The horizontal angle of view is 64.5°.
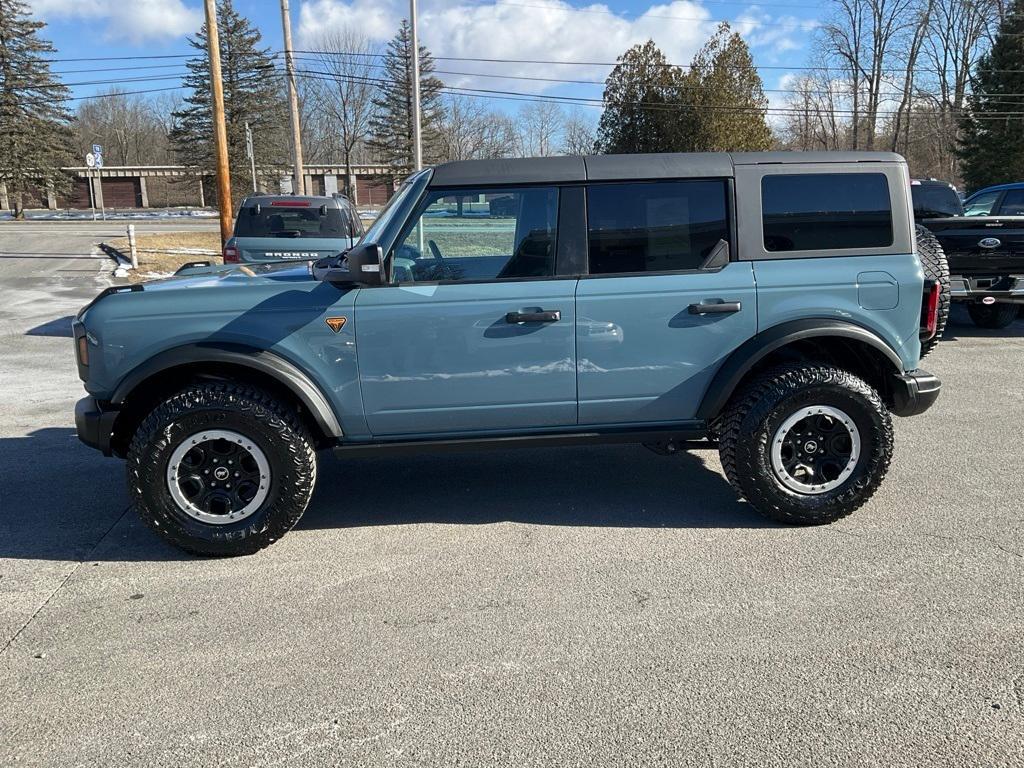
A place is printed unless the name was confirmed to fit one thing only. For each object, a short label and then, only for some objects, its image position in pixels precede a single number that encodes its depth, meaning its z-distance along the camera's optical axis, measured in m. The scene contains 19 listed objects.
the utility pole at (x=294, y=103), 22.23
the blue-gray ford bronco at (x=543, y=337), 4.10
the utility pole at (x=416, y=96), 22.06
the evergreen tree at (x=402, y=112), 49.59
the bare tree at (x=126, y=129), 77.00
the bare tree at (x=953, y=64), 53.81
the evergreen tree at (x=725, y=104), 29.77
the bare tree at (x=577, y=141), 49.31
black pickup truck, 9.25
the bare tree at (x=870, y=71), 55.47
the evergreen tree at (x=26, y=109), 44.56
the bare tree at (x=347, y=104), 50.47
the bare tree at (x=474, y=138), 53.91
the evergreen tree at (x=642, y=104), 30.20
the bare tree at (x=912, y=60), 54.84
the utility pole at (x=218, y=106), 16.56
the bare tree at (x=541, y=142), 58.50
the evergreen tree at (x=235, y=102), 46.16
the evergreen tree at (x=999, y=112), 35.56
